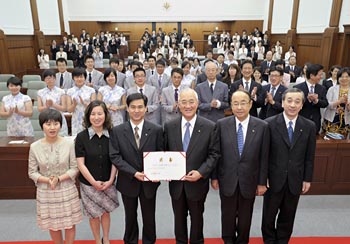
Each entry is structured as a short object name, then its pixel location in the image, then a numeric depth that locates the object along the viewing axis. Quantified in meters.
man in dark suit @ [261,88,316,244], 2.20
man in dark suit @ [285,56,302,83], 7.06
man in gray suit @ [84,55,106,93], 5.11
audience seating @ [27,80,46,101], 6.57
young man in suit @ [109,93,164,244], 2.11
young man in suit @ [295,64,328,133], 3.37
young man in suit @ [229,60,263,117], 3.79
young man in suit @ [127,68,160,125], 3.78
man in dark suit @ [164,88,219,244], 2.09
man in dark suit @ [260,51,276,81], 7.31
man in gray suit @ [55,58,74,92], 5.43
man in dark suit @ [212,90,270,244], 2.12
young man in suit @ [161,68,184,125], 3.78
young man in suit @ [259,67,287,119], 3.60
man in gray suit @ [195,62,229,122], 3.61
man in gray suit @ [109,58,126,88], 5.01
